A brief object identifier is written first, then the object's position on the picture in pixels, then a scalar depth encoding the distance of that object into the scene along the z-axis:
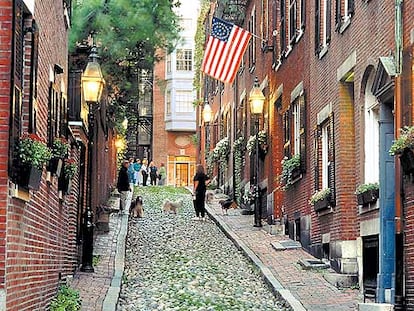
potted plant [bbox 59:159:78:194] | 14.88
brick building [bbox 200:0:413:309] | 13.41
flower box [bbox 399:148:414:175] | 12.18
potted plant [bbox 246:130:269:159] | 27.23
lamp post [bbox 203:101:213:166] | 41.59
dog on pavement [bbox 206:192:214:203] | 34.94
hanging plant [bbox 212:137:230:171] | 38.24
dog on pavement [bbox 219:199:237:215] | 29.77
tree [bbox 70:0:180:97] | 26.19
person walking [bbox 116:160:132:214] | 31.44
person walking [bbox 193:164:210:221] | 28.69
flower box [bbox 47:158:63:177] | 12.90
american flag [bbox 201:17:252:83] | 26.61
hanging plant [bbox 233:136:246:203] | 33.07
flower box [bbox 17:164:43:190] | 9.73
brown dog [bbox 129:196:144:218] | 29.32
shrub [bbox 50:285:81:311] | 13.19
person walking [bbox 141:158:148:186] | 48.81
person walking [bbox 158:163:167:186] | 54.11
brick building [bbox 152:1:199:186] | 67.12
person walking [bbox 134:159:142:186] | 48.87
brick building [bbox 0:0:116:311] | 9.37
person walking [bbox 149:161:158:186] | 50.12
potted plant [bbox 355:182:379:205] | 14.91
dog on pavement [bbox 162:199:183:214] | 30.73
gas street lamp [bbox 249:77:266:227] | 24.67
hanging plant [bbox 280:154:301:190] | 21.89
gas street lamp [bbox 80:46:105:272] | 16.94
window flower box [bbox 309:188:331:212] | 18.20
